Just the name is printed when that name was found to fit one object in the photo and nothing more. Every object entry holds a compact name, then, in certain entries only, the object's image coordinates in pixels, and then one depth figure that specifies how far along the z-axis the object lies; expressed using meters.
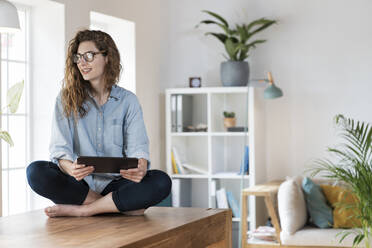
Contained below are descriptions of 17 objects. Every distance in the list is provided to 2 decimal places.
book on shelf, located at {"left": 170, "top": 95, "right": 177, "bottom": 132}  4.99
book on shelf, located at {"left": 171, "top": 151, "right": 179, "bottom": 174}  5.01
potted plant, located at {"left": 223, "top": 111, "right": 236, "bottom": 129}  4.89
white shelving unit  4.86
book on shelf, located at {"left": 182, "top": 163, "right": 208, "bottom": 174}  4.97
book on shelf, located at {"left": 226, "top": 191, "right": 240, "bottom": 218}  4.86
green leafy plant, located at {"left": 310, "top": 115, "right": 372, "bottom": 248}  3.70
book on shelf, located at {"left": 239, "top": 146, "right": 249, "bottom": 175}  4.81
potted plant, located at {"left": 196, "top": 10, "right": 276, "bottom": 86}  4.86
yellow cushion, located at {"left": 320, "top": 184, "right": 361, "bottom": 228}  4.16
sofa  4.06
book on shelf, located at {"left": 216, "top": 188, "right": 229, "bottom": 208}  4.88
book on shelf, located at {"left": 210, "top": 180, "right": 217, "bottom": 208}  4.91
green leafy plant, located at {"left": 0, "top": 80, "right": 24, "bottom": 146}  2.88
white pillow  4.12
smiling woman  2.43
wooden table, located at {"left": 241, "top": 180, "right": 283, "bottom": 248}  4.25
